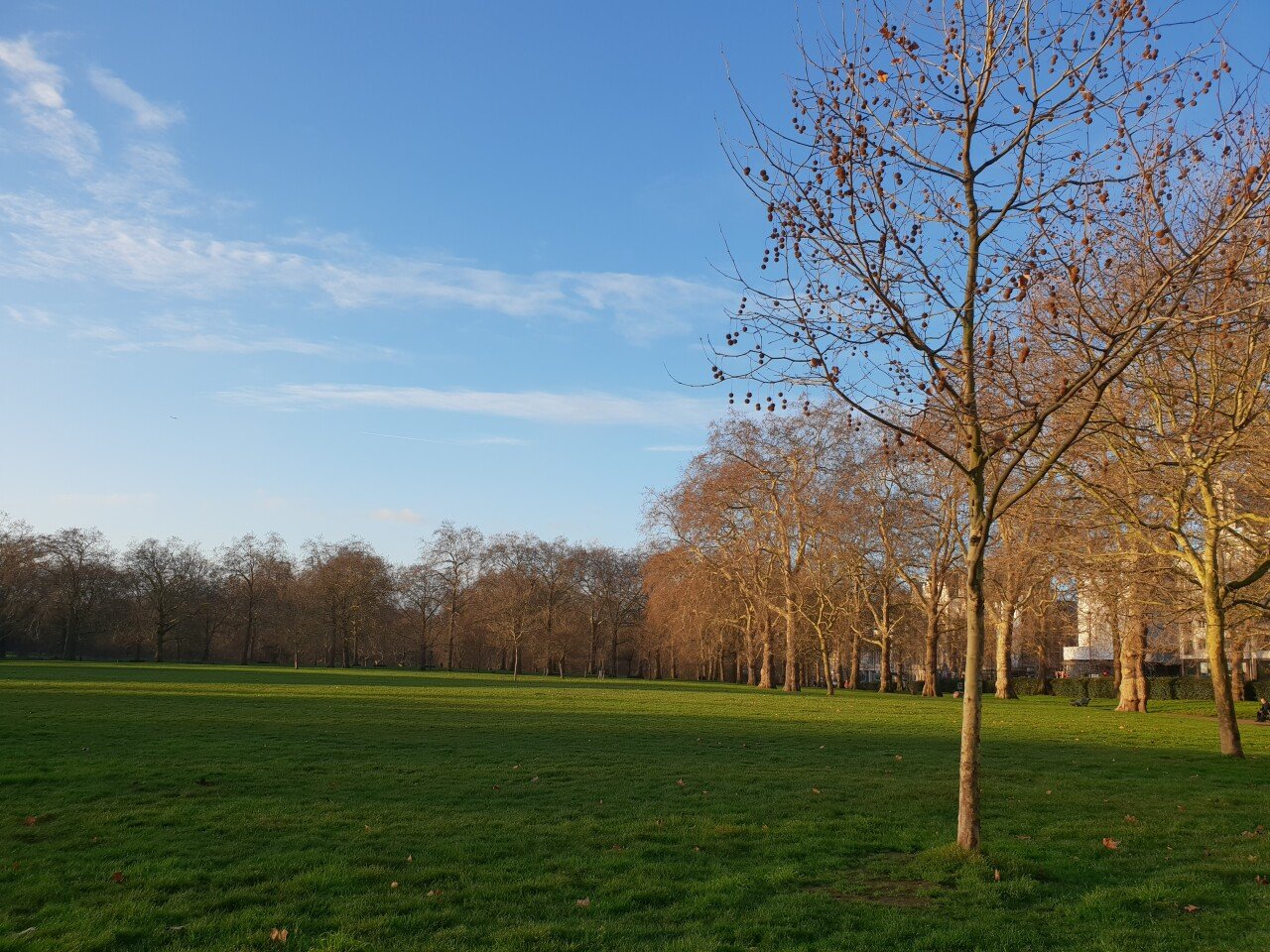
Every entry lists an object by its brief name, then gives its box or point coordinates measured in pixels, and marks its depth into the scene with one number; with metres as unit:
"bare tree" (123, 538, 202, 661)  89.19
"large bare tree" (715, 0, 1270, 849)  8.02
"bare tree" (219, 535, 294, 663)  97.06
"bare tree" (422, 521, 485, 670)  92.75
